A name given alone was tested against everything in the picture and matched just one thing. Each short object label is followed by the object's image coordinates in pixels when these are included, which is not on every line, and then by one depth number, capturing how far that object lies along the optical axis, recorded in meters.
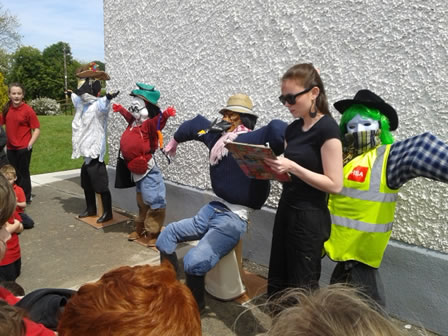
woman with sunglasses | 1.94
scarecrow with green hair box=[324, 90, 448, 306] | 2.06
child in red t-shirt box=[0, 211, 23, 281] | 2.67
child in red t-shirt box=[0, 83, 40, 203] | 5.11
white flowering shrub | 23.22
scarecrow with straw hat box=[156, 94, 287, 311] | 2.54
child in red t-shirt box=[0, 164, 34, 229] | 3.49
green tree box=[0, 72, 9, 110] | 12.23
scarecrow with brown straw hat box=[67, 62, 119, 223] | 4.36
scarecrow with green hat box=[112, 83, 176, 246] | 3.81
